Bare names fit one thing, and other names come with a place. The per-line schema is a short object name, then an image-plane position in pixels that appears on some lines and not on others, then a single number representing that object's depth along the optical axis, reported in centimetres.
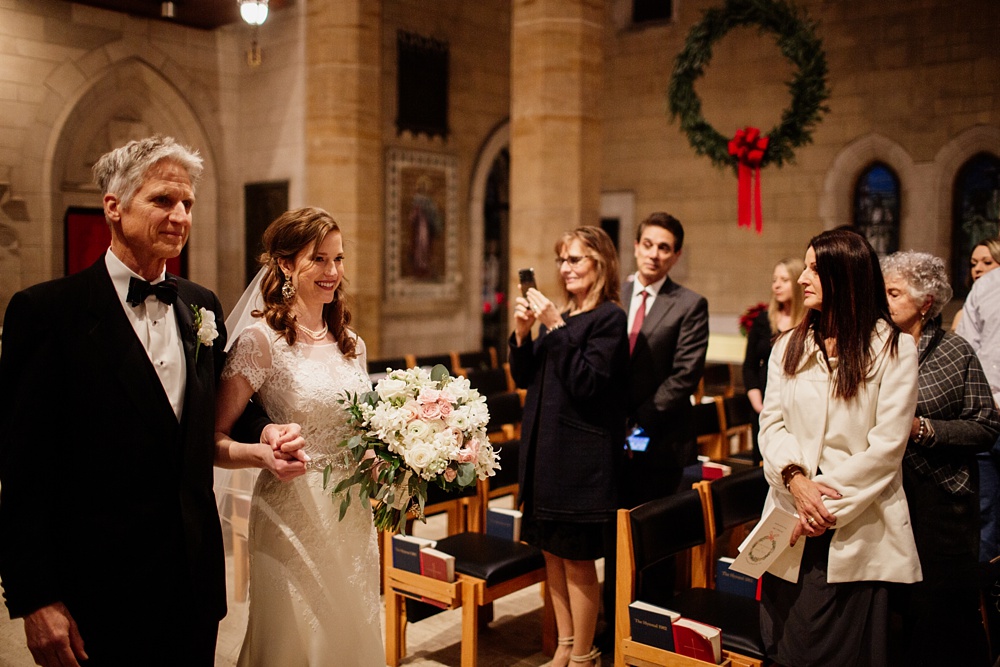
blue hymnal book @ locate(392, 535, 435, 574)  347
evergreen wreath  671
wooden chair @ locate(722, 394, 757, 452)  597
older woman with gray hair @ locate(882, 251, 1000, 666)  288
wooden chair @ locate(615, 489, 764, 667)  272
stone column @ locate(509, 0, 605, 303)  662
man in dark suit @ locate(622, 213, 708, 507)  353
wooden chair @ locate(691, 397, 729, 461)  560
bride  228
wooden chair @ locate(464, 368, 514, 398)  621
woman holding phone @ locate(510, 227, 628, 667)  308
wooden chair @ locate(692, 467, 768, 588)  330
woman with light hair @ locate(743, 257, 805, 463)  459
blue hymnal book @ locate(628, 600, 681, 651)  277
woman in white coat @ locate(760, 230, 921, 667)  230
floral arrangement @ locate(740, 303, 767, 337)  751
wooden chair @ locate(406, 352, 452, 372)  714
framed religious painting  903
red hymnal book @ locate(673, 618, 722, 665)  265
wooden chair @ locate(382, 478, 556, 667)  333
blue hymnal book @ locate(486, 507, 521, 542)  377
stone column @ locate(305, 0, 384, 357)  811
